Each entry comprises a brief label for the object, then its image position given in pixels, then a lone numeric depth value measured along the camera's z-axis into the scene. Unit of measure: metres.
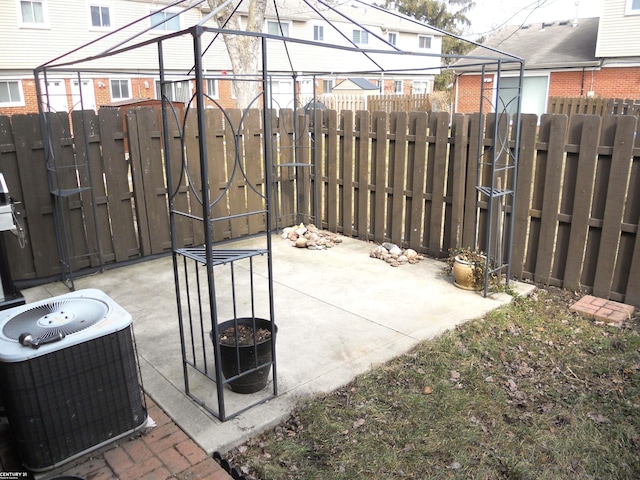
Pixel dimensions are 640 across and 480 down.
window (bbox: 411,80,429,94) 30.19
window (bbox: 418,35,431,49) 31.38
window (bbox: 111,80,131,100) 19.72
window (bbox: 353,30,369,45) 27.61
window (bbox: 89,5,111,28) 18.81
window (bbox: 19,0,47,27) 17.35
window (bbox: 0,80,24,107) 17.62
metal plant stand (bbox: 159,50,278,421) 2.79
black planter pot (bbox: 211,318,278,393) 3.23
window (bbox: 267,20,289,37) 23.03
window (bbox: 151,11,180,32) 20.23
